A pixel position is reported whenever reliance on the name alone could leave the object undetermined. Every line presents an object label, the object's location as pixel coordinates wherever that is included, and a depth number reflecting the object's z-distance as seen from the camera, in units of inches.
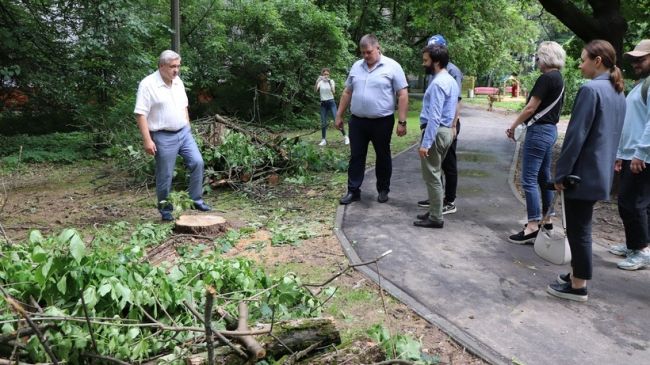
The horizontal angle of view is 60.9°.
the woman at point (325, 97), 516.1
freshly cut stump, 227.1
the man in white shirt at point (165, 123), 234.7
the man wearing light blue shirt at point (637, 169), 187.6
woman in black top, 200.1
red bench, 1360.7
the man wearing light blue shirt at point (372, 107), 255.6
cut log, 110.7
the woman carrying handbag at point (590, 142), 152.4
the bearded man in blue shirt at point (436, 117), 218.8
